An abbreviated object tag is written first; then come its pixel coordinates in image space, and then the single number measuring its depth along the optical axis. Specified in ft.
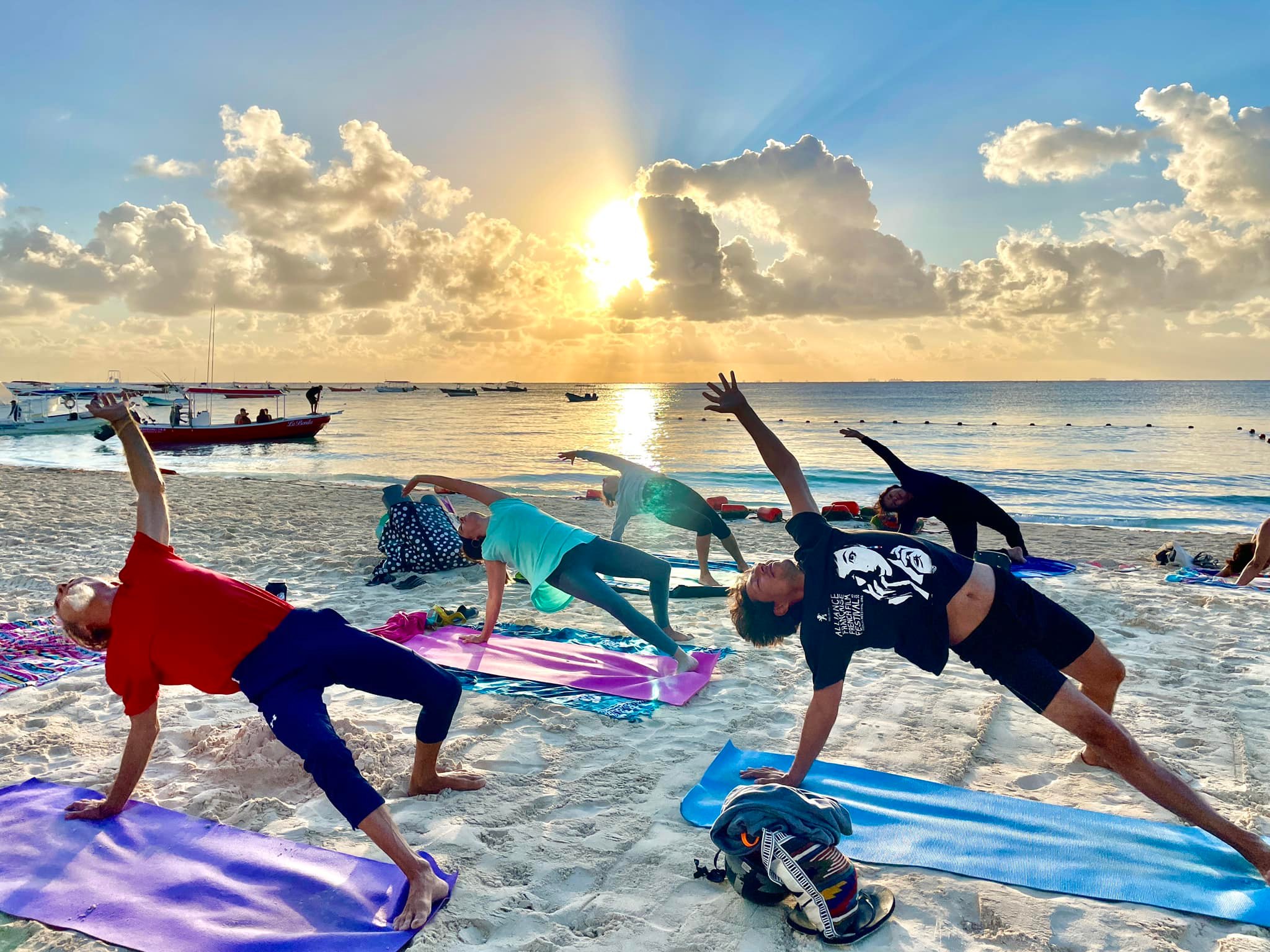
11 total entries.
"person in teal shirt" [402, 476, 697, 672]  18.17
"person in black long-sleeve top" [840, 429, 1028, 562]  28.86
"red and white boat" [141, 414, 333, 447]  100.63
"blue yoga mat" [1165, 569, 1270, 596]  27.55
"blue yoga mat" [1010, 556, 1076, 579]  31.07
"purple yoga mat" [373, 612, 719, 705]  17.79
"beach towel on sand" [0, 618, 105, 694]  17.39
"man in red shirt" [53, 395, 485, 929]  9.85
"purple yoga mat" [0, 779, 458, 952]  9.37
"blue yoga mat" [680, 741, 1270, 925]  10.19
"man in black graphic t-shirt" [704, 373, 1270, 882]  11.05
